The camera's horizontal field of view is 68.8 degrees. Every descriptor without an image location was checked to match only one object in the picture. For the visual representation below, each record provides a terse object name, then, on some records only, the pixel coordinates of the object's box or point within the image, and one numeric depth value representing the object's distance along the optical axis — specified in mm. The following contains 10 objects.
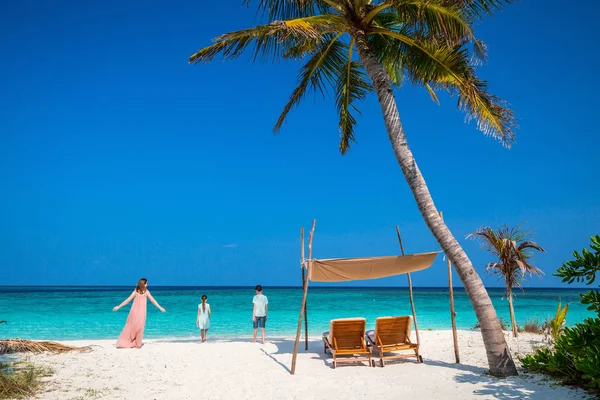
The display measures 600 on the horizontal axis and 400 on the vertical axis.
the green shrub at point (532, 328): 11517
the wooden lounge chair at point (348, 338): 7699
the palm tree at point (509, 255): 10188
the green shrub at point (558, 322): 8367
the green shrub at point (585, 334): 4493
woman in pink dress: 9211
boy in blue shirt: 10641
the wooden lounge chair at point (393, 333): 7934
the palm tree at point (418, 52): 6648
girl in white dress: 11133
